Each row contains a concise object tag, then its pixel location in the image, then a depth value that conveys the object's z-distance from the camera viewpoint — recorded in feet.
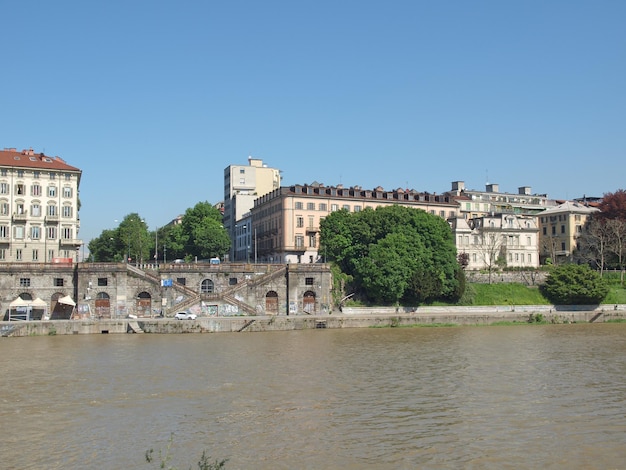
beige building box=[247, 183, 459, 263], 315.17
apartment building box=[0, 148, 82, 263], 255.91
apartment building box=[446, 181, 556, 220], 398.83
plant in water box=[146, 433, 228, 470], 66.21
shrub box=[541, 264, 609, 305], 258.78
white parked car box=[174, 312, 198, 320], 215.72
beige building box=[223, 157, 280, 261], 443.45
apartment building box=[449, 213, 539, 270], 320.09
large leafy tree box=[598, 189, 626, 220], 337.72
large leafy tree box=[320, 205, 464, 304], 240.32
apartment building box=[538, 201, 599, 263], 369.09
